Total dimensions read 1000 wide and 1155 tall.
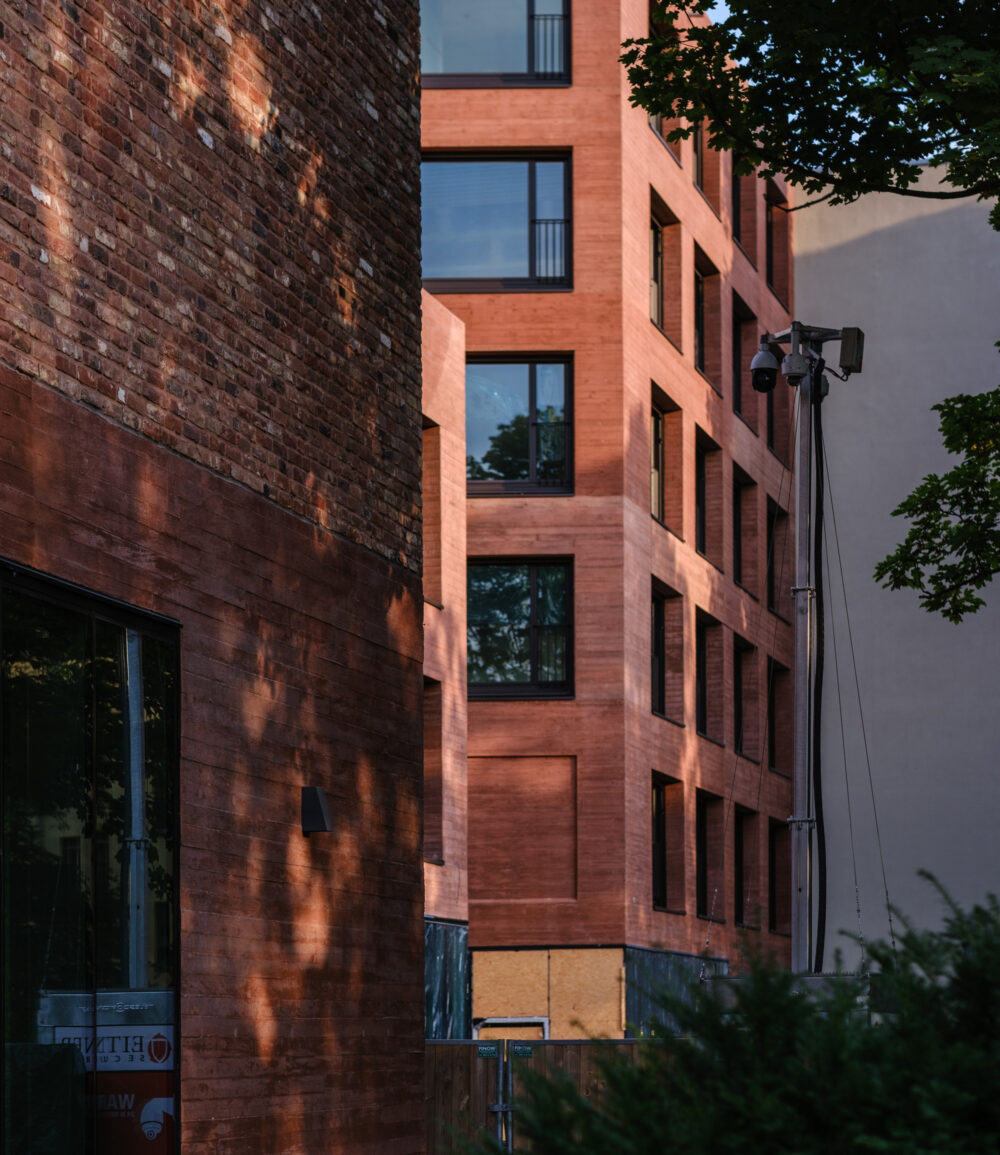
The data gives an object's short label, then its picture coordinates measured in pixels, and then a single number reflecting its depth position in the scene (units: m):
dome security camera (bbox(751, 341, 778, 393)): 23.27
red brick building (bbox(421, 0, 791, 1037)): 32.16
